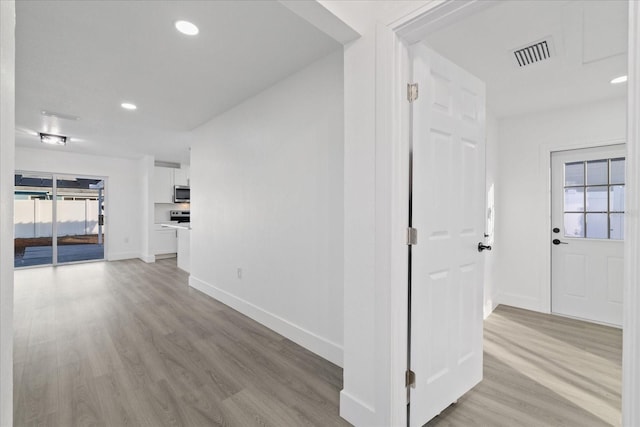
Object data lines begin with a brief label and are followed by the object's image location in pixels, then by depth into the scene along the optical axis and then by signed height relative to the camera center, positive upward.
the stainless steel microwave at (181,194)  7.52 +0.50
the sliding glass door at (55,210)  6.21 +0.03
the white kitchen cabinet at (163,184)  7.21 +0.73
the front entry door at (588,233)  3.16 -0.21
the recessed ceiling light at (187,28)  2.00 +1.36
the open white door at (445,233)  1.55 -0.12
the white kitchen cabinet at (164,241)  7.18 -0.75
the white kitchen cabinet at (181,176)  7.54 +0.99
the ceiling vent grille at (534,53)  2.17 +1.34
